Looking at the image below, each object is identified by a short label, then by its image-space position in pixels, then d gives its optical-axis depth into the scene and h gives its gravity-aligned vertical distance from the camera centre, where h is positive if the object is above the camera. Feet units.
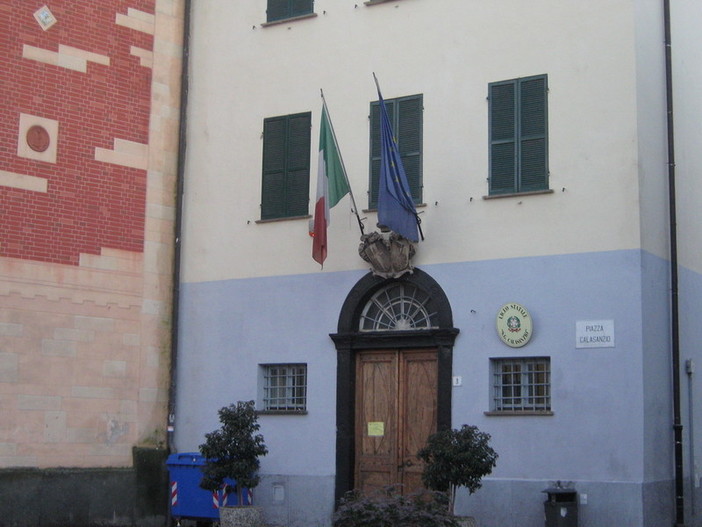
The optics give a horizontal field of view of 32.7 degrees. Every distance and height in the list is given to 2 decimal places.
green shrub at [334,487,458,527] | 33.19 -1.92
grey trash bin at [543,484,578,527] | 48.65 -2.44
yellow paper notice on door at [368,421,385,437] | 56.24 +0.69
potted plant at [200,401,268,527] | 53.31 -0.74
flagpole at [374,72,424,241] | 54.44 +10.29
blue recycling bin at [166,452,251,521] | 57.98 -2.59
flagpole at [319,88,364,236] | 56.73 +12.80
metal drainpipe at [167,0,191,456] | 62.27 +11.46
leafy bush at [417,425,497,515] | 47.34 -0.58
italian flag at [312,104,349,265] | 56.03 +12.05
